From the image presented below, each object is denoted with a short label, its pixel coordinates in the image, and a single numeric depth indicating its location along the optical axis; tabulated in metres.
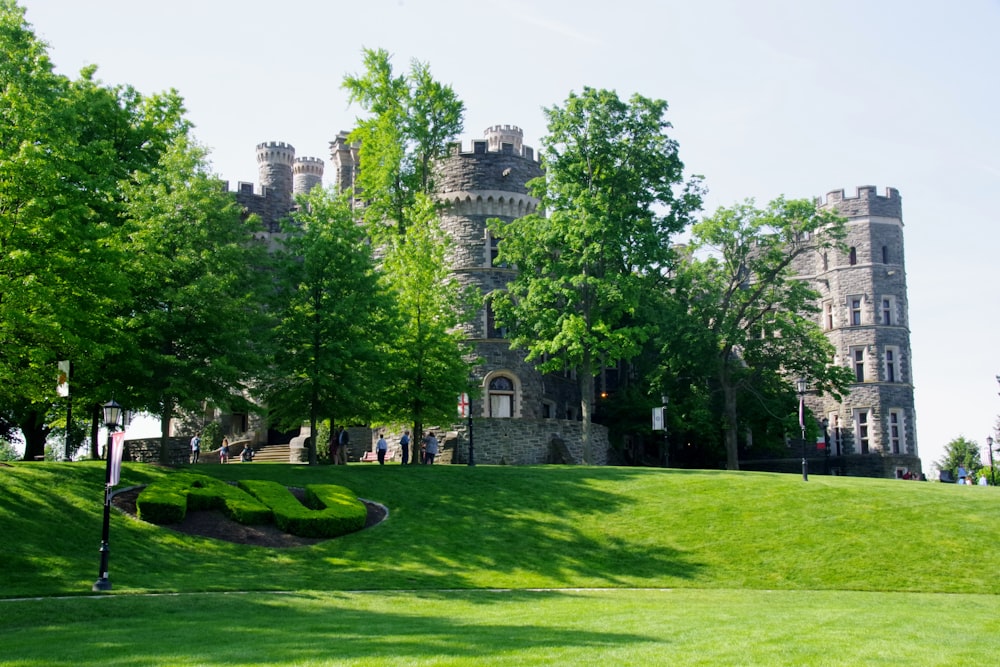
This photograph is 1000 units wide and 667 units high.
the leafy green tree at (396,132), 50.53
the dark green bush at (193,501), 26.59
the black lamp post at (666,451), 54.17
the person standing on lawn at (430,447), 39.56
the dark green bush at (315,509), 27.42
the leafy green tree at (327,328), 35.16
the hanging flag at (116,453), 21.67
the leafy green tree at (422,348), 38.28
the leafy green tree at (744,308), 45.66
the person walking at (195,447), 40.96
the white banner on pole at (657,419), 39.91
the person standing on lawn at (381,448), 40.52
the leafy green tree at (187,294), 30.36
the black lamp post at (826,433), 57.91
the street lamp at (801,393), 34.44
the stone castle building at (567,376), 47.66
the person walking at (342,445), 41.03
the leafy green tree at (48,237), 24.95
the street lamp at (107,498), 20.53
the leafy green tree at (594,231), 40.97
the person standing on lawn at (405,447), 40.16
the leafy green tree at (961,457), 83.31
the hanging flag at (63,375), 27.10
